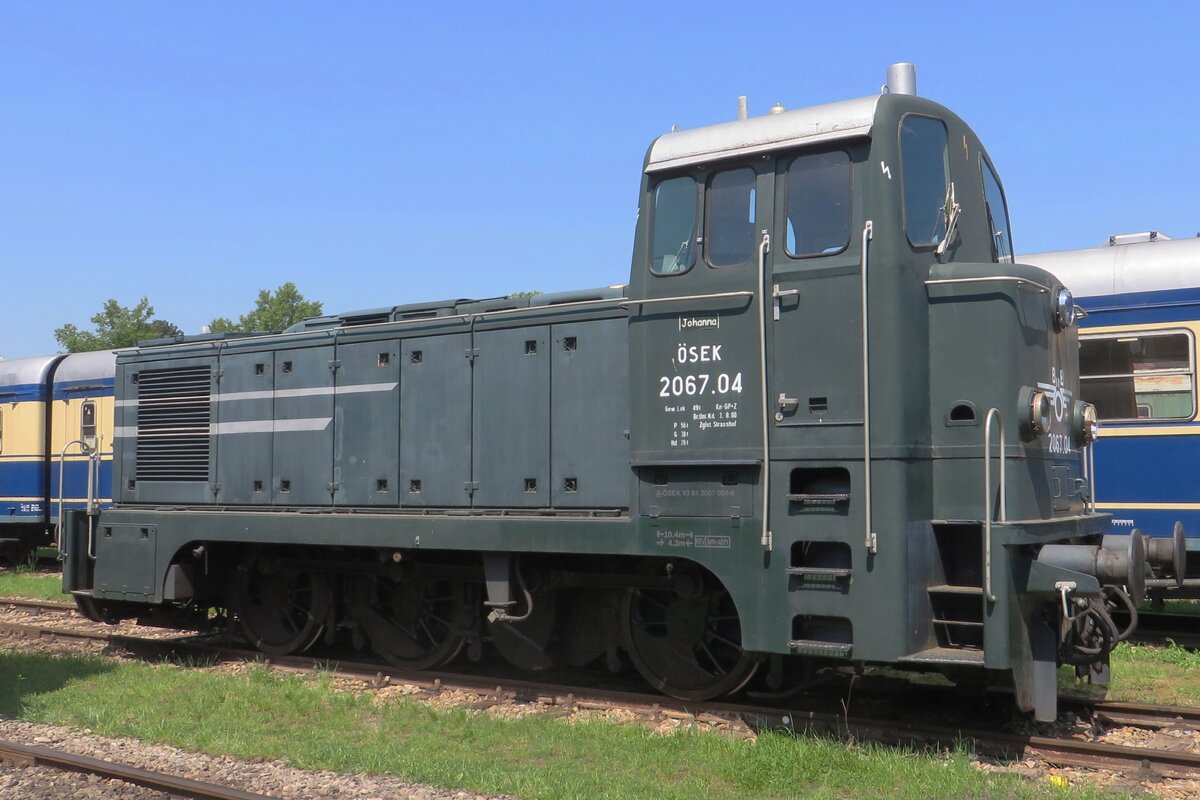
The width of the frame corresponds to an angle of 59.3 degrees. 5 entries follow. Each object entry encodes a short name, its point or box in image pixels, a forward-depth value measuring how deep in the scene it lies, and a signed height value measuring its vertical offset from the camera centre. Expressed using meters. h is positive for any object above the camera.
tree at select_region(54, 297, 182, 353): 52.12 +7.53
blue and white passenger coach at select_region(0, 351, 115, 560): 18.56 +0.79
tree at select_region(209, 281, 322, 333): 54.97 +8.71
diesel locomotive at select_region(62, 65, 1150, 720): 6.21 +0.19
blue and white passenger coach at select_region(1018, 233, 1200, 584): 10.09 +0.92
